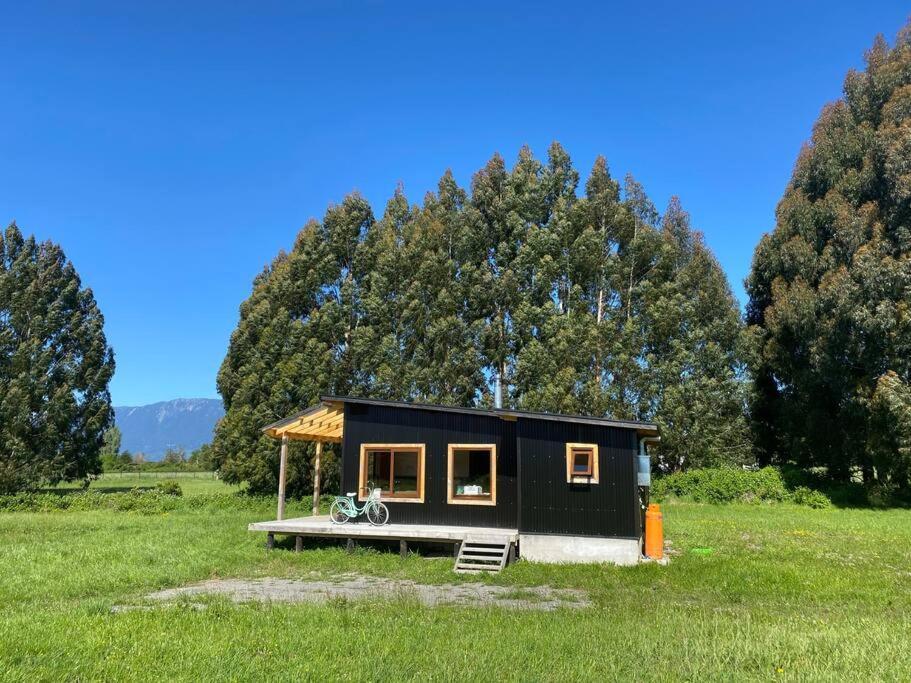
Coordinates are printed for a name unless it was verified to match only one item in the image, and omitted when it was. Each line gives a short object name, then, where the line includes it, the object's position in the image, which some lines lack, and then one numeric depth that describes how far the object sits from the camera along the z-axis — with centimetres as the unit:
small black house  1316
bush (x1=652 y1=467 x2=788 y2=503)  2625
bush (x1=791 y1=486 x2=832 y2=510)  2498
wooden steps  1211
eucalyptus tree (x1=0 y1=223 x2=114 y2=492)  3297
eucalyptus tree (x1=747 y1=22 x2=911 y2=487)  2281
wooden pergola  1596
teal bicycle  1508
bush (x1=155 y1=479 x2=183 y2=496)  3048
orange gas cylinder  1302
